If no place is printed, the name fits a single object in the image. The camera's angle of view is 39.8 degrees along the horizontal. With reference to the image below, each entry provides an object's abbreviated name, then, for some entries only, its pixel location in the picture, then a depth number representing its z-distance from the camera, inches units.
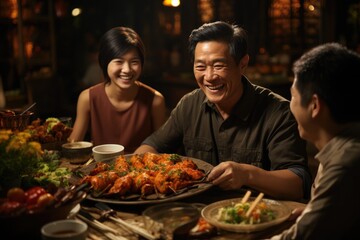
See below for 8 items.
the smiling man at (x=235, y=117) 111.5
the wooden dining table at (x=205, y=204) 78.1
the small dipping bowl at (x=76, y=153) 121.9
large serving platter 89.4
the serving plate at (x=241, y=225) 77.1
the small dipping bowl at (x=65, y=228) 71.0
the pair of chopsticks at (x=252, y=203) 79.6
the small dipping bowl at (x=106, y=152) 117.6
